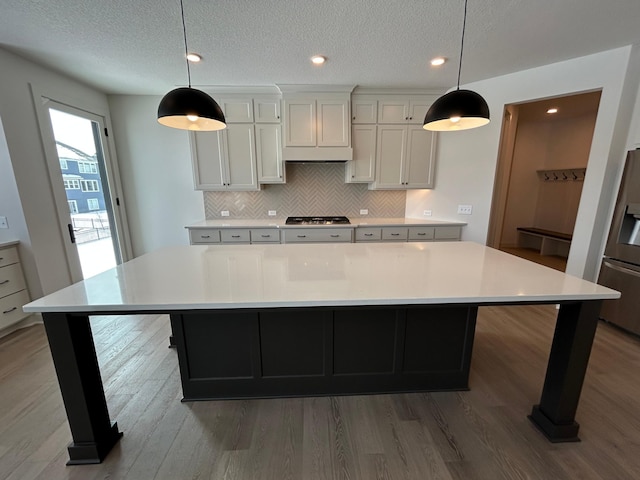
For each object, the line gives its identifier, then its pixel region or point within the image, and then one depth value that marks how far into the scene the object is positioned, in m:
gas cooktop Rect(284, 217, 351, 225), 3.53
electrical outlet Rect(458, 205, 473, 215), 3.44
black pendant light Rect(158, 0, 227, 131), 1.52
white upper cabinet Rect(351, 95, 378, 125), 3.44
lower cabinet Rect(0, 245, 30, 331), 2.42
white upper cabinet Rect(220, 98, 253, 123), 3.37
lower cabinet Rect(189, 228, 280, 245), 3.41
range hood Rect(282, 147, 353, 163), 3.43
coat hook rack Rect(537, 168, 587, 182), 4.84
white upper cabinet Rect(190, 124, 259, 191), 3.45
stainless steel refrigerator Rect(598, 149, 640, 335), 2.35
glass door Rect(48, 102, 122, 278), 2.97
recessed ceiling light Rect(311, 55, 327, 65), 2.57
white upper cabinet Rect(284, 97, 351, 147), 3.38
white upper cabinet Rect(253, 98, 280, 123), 3.41
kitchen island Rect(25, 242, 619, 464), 1.18
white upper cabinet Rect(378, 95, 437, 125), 3.46
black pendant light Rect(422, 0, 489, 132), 1.52
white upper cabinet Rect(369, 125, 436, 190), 3.55
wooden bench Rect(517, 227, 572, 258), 4.89
